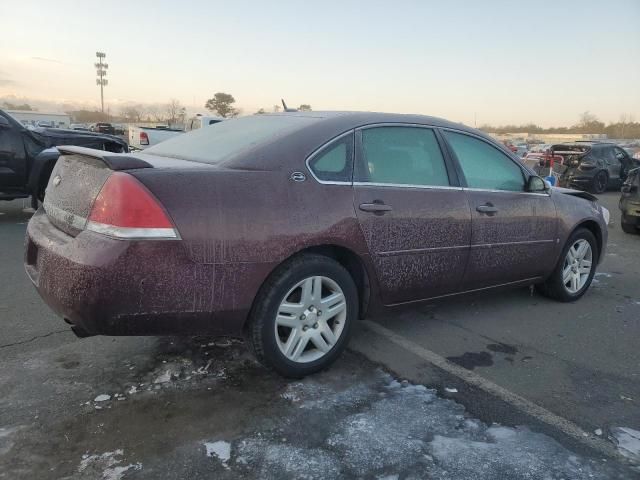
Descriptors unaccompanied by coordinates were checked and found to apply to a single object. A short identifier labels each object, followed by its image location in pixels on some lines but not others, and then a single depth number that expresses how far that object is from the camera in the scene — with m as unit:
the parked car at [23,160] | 7.85
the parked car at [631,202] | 8.62
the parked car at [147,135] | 17.33
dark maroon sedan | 2.55
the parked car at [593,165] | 15.91
